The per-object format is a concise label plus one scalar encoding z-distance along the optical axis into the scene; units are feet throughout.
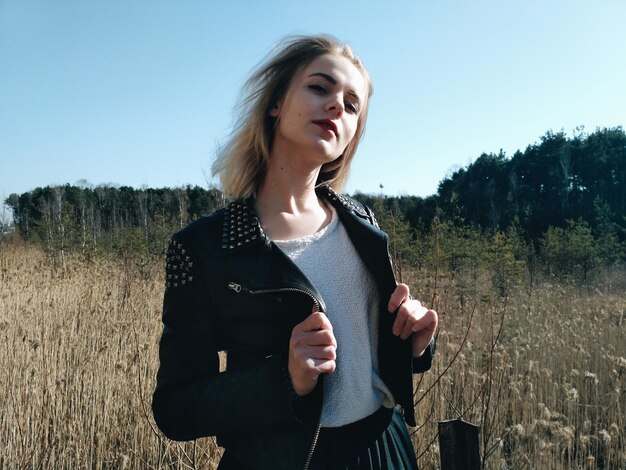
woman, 2.80
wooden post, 2.77
